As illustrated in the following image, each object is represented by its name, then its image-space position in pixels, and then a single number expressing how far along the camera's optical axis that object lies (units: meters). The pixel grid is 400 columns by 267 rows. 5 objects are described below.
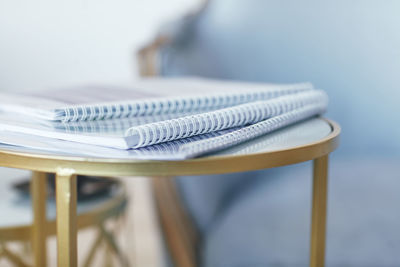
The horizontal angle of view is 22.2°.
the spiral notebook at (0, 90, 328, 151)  1.10
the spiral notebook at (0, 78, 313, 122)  1.21
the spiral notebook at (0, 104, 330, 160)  1.08
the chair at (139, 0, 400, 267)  1.61
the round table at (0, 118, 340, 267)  1.07
